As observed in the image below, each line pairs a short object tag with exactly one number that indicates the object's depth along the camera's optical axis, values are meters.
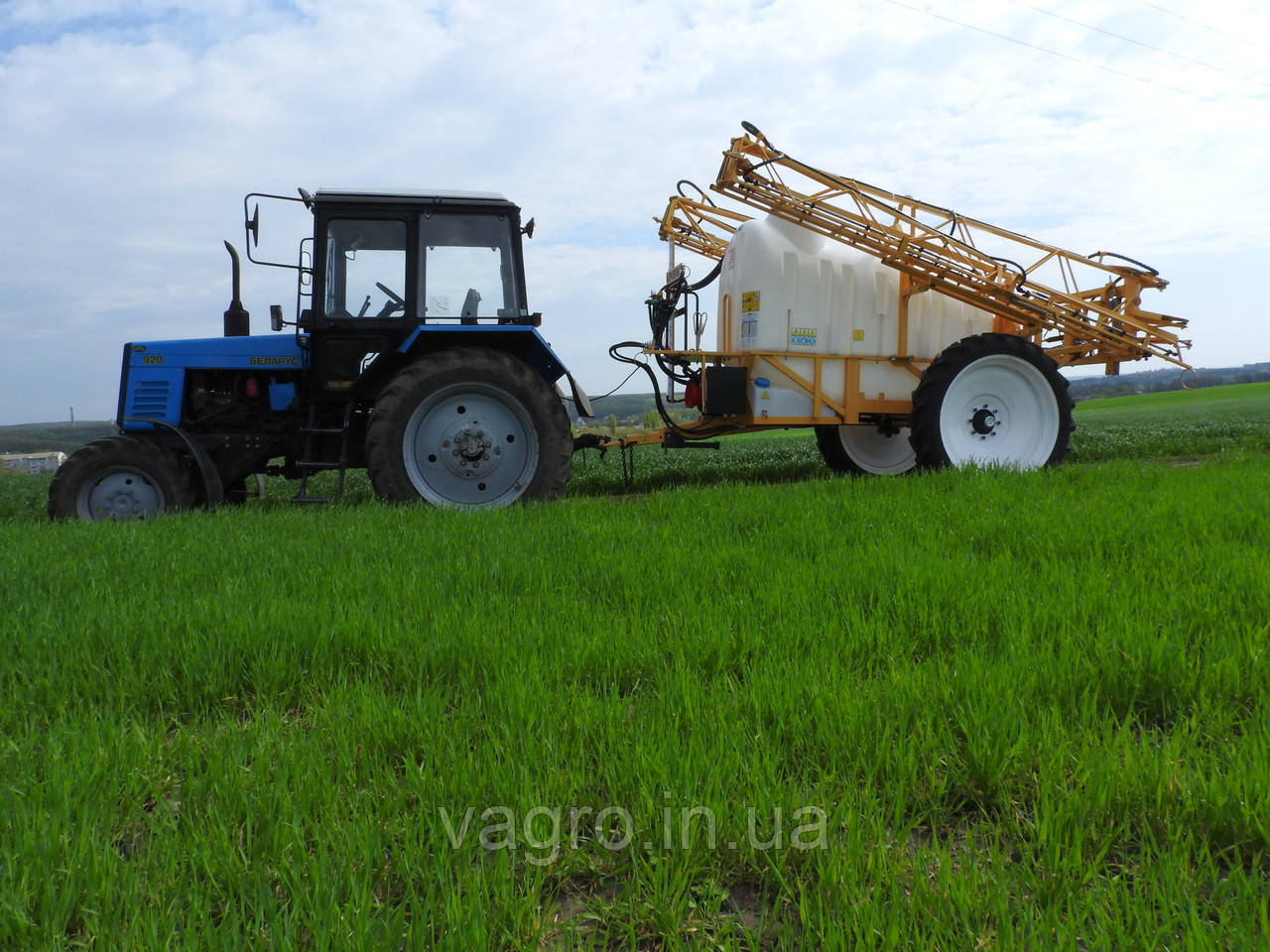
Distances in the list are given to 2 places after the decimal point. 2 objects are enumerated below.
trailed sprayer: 5.94
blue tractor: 5.83
